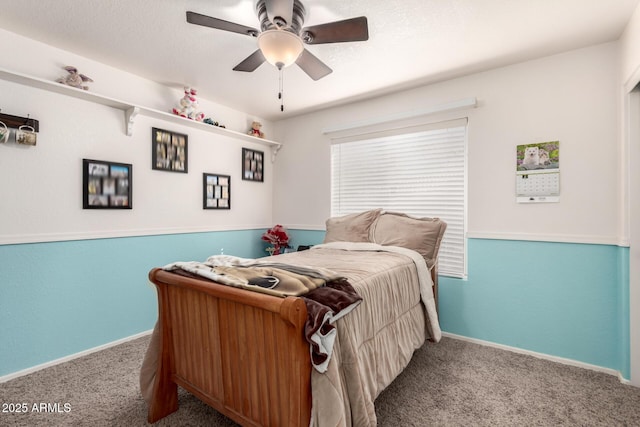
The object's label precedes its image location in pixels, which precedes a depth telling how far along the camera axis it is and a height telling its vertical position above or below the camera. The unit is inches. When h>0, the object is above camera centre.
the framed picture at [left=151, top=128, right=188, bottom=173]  115.4 +24.1
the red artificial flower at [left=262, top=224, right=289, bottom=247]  151.4 -12.8
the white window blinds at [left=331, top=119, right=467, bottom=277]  113.5 +15.0
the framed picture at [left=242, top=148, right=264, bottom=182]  150.9 +24.0
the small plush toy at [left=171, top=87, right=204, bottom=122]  120.1 +42.3
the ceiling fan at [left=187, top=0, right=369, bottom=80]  62.4 +40.5
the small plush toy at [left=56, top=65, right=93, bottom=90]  91.8 +40.6
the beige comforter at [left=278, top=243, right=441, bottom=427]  46.6 -25.1
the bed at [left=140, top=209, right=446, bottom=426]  46.1 -25.8
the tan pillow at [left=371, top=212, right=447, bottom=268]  100.6 -7.7
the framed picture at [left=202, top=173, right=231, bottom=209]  133.4 +9.3
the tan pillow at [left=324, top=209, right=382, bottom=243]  115.1 -6.1
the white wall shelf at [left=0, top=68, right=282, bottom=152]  83.3 +36.3
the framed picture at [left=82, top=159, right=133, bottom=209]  97.3 +9.0
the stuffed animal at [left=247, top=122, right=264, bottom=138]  152.3 +41.5
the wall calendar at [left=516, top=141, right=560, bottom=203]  94.6 +12.7
